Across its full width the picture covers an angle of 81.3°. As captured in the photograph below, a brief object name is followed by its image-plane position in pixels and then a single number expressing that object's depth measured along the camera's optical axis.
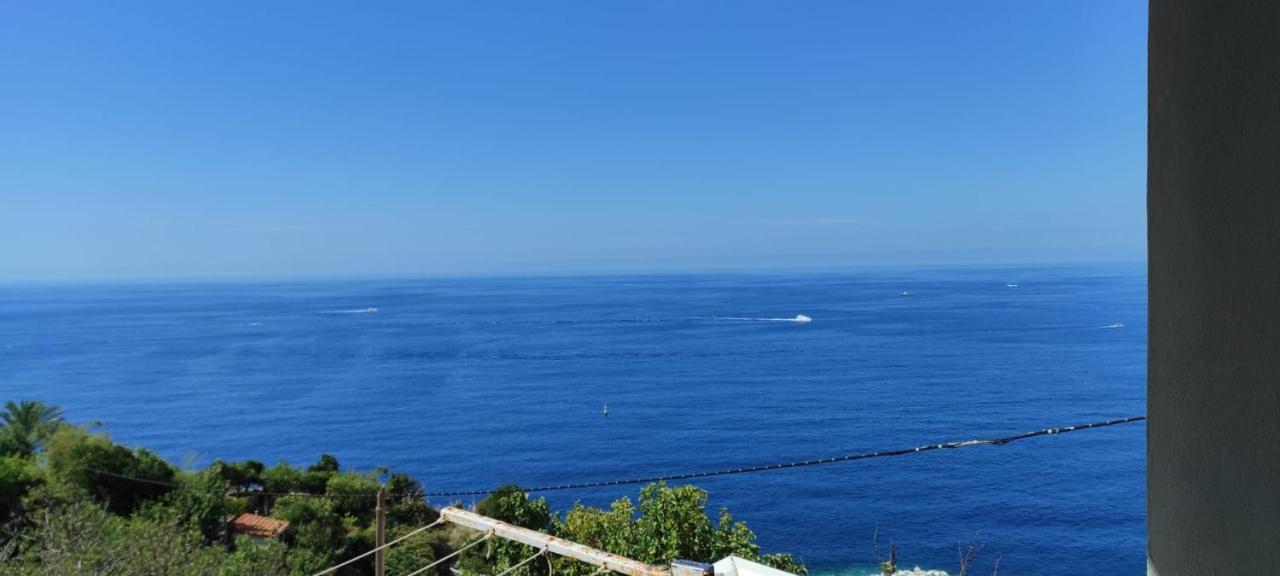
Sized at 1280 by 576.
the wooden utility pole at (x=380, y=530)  5.43
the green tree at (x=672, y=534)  9.40
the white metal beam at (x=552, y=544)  5.32
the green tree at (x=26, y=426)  21.88
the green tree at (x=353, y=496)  19.27
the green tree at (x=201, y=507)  15.50
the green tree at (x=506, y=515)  14.25
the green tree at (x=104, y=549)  7.37
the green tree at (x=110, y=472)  16.23
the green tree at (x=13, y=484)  14.44
